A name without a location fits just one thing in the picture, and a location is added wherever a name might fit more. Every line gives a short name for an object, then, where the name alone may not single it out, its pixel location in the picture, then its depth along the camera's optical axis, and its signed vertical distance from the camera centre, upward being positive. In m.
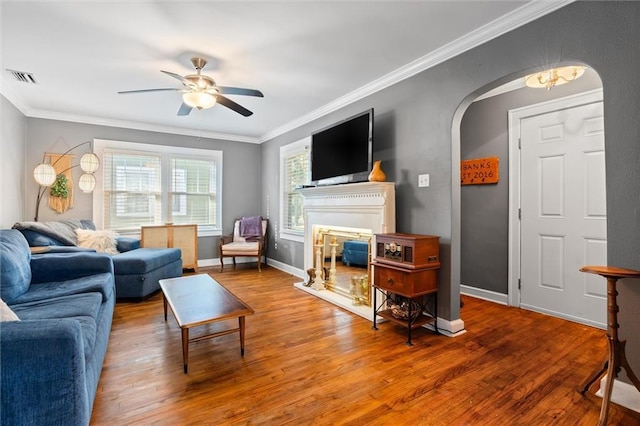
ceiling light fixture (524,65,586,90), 2.61 +1.22
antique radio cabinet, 2.53 -0.33
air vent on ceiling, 3.20 +1.50
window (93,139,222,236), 4.90 +0.47
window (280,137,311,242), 4.92 +0.52
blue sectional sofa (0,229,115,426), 1.15 -0.61
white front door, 2.85 +0.01
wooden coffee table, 2.03 -0.69
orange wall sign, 3.60 +0.53
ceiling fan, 2.78 +1.17
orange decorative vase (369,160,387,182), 3.10 +0.40
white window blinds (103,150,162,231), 4.92 +0.40
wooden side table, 1.56 -0.69
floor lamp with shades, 4.36 +0.59
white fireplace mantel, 3.05 +0.03
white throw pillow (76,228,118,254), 3.93 -0.36
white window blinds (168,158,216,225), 5.44 +0.42
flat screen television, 3.23 +0.74
